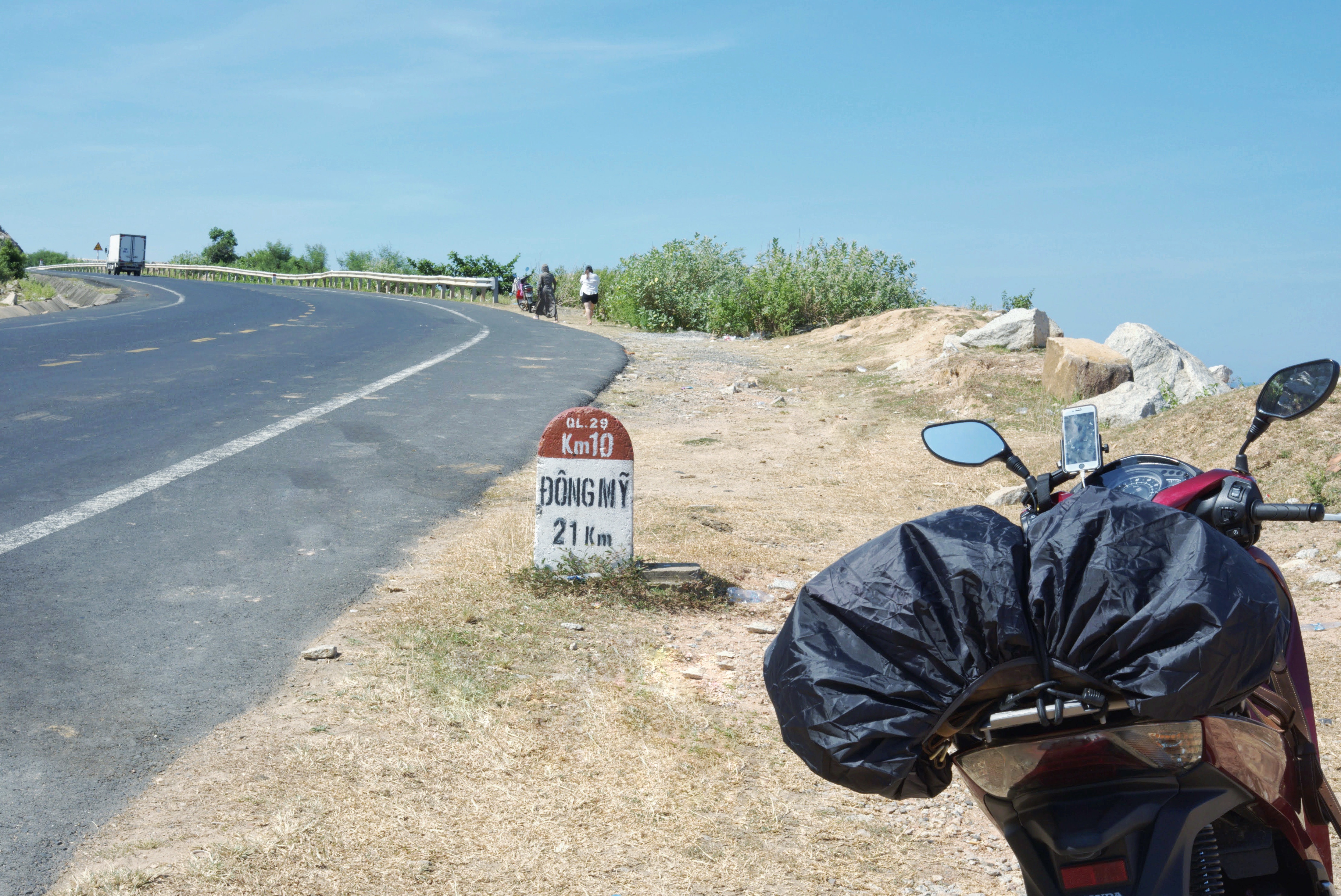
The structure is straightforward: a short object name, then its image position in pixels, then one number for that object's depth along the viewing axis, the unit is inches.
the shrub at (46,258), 3503.9
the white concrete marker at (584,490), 226.2
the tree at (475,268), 1863.9
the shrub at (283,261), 2815.0
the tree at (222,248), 3034.0
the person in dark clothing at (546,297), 1261.1
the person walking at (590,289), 1221.7
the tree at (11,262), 1784.0
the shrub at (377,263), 2255.2
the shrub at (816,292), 1023.0
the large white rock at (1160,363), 499.8
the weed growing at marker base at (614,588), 222.4
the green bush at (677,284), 1162.0
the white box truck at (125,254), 2431.1
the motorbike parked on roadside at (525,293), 1391.5
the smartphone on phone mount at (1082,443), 94.7
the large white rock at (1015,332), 694.5
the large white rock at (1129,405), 469.7
